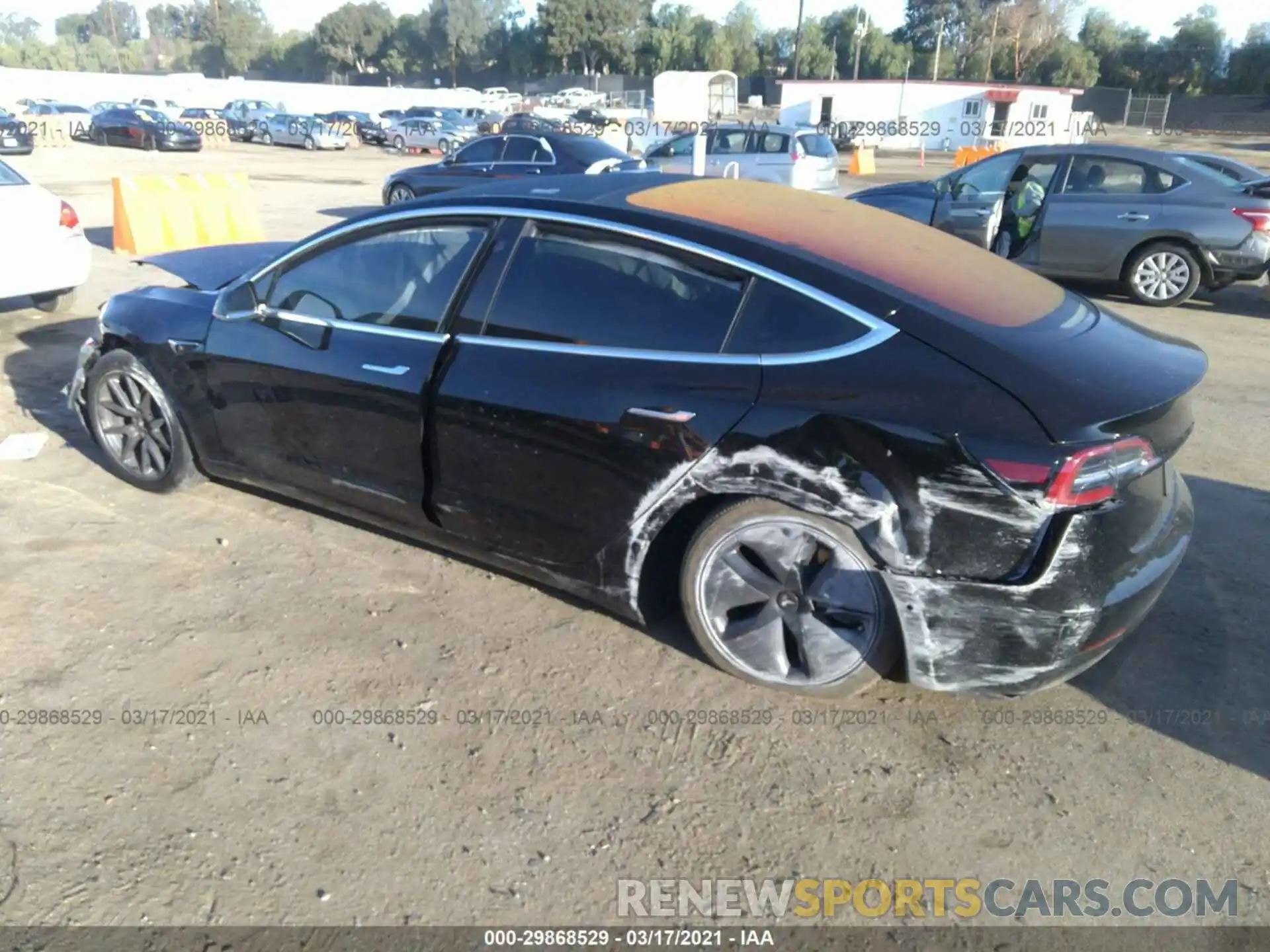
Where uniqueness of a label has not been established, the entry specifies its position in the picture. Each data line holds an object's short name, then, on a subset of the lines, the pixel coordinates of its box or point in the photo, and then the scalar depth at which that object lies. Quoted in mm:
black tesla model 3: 2822
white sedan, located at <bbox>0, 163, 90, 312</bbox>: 7332
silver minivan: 17594
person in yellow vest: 9969
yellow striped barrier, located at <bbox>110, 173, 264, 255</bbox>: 11320
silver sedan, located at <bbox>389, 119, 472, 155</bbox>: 37156
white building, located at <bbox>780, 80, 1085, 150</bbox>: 46406
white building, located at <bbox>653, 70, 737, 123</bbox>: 42094
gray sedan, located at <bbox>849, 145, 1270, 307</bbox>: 9125
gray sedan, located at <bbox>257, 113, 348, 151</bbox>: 36750
